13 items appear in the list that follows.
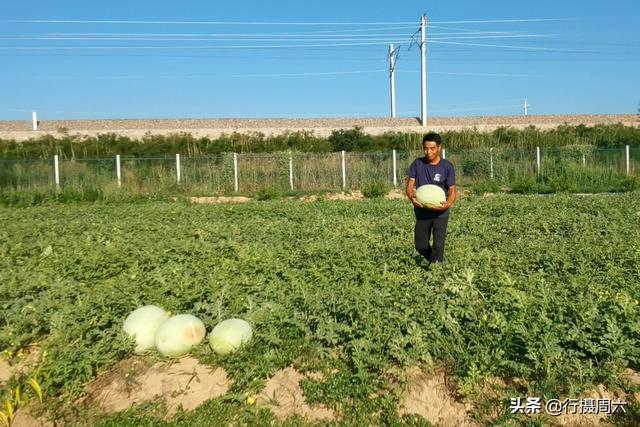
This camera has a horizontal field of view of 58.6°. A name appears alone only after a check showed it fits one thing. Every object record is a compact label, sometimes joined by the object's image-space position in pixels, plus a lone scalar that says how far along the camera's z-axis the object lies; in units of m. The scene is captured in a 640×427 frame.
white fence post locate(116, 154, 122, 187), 21.37
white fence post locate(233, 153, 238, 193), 22.70
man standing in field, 6.60
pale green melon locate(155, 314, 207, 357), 4.21
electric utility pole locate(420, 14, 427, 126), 37.91
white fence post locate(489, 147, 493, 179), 24.31
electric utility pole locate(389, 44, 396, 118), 52.29
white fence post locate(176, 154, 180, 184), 22.27
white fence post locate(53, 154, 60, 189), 20.88
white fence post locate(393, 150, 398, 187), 24.10
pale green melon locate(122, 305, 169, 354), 4.38
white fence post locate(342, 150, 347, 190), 23.61
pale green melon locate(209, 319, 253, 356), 4.18
